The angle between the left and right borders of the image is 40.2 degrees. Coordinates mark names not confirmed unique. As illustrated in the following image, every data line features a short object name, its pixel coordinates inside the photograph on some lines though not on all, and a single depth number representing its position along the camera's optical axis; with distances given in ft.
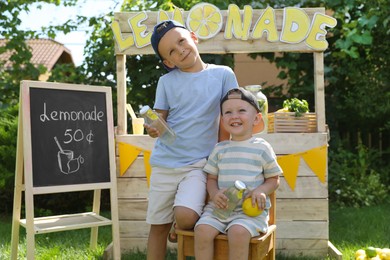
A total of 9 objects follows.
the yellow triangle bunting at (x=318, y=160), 11.50
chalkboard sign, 10.54
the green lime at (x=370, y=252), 8.58
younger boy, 7.70
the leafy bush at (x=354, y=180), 18.47
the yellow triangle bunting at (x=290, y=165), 11.53
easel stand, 10.11
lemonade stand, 11.55
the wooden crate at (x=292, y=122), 11.70
